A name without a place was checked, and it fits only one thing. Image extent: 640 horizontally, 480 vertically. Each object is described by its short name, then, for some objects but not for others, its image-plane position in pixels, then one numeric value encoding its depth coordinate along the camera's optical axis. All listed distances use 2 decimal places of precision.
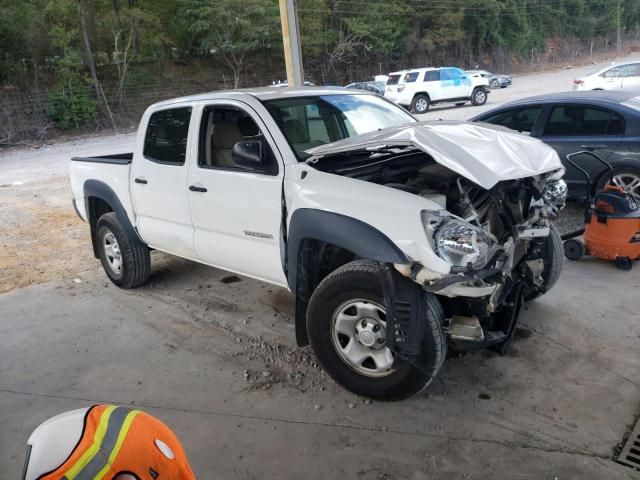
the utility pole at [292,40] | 8.28
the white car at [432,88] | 24.67
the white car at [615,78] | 18.20
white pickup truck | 3.04
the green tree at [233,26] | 35.34
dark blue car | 6.43
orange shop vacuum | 5.02
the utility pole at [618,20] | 61.69
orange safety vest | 1.13
